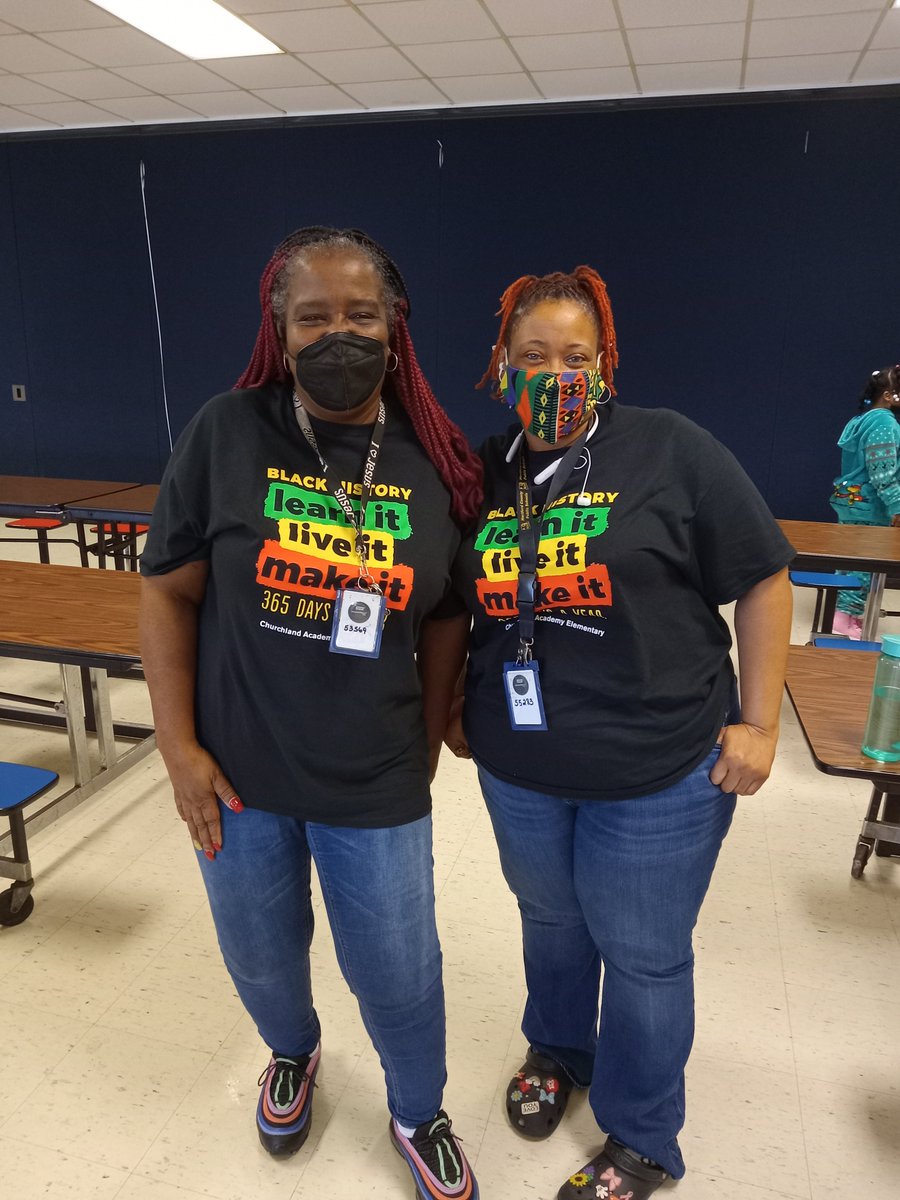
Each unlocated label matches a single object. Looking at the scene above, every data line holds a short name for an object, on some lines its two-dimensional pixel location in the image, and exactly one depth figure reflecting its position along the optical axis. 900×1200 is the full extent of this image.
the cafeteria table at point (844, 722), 1.44
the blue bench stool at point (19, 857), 1.99
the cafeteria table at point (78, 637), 2.04
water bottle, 1.42
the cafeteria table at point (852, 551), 3.02
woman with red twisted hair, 1.12
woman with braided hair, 1.10
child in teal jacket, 3.78
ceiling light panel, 4.21
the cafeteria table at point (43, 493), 3.76
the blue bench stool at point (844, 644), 2.73
